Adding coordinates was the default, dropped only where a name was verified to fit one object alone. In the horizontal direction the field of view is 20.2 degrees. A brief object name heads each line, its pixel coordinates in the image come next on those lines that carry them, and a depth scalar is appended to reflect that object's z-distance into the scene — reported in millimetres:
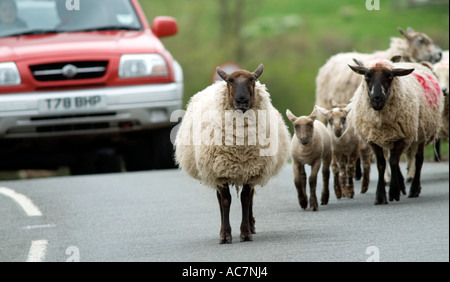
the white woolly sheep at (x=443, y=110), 16297
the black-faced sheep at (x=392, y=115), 14031
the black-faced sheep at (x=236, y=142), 11328
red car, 15625
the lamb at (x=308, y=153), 13609
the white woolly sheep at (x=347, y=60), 18656
